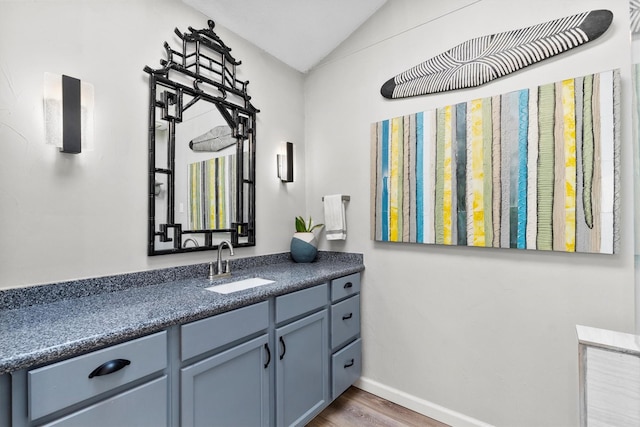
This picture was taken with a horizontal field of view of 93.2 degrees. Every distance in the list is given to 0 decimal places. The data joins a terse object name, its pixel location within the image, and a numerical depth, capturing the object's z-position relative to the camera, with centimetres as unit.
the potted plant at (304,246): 240
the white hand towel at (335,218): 237
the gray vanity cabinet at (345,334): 202
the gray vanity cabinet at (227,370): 122
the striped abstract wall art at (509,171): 145
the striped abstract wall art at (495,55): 150
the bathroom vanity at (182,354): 89
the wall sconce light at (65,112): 129
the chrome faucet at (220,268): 188
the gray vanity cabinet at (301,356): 162
